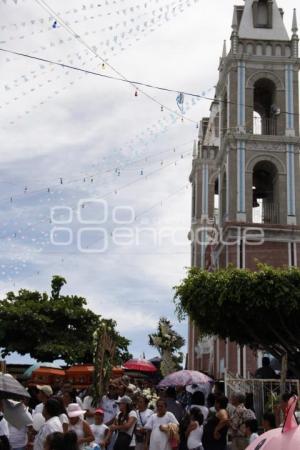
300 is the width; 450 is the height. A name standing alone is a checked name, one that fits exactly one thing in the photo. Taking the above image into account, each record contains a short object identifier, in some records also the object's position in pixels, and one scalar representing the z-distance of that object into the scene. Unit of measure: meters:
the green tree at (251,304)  21.28
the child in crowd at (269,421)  8.88
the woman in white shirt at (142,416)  11.23
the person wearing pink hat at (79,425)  8.93
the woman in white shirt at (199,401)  11.83
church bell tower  32.44
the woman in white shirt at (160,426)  10.32
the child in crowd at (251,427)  9.58
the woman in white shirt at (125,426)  10.74
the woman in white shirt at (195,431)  10.61
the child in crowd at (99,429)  9.92
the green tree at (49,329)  31.02
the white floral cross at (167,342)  37.20
